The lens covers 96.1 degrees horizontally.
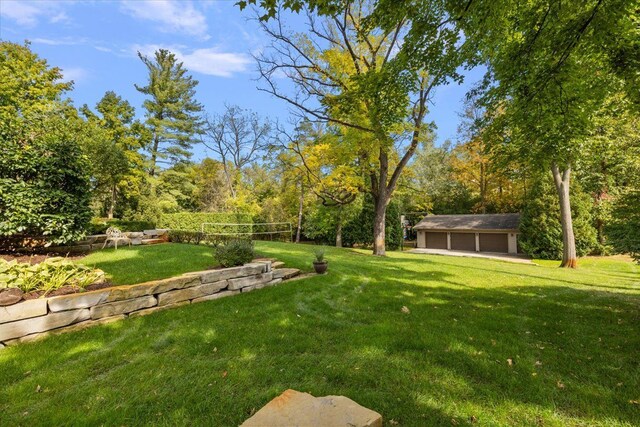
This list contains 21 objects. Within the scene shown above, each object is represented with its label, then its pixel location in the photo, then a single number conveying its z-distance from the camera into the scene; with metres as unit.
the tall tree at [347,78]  11.42
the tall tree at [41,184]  6.50
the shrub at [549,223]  17.67
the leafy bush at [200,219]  16.88
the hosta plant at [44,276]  3.69
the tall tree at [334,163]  13.57
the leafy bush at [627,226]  4.94
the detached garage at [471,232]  22.36
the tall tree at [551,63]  4.38
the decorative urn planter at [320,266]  6.95
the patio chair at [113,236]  9.31
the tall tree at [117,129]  21.77
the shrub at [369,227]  21.50
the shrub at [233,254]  5.70
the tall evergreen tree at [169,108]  25.17
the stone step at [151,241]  11.16
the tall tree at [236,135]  28.42
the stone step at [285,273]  6.25
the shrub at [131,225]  15.34
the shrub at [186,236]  12.73
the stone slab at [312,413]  1.79
